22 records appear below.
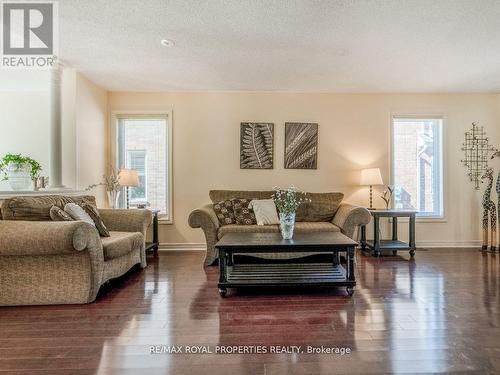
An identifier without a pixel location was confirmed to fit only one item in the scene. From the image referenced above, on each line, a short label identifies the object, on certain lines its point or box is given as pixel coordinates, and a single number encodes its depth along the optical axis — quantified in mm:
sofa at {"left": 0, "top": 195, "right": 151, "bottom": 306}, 2344
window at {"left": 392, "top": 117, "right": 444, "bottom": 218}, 4762
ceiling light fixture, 2977
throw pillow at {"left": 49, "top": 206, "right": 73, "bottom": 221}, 2670
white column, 3613
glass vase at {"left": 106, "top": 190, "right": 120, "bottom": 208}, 4398
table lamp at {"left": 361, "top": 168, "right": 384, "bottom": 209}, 4297
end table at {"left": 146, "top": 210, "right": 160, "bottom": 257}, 4290
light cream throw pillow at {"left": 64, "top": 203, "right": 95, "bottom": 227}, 2775
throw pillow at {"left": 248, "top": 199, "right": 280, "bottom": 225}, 3945
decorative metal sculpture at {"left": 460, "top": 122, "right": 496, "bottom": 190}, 4684
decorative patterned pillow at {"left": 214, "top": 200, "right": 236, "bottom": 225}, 3951
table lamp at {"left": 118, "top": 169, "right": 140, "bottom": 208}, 4094
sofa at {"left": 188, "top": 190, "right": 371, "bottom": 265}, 3627
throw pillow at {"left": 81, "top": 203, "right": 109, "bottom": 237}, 3075
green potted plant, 3336
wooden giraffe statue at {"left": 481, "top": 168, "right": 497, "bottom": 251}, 4398
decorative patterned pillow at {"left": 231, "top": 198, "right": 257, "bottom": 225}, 3955
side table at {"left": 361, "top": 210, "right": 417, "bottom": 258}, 4055
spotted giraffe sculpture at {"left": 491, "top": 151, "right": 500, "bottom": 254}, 4387
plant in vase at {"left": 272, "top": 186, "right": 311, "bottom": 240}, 2988
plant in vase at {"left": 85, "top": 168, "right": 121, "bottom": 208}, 4332
